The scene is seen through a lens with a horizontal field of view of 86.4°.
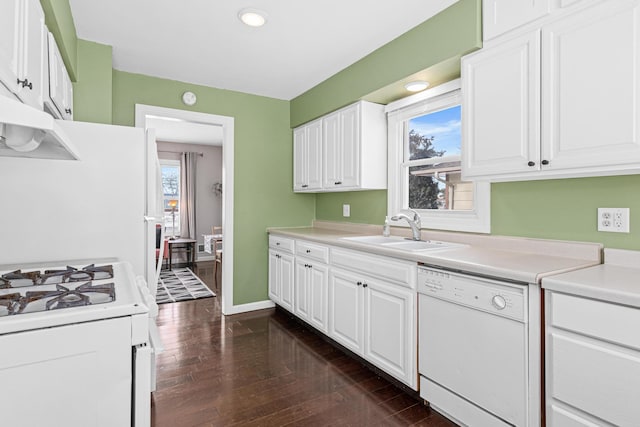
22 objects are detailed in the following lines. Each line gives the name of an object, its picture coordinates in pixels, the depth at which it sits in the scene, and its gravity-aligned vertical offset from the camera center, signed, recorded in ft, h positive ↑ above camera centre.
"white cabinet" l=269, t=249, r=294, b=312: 11.12 -2.21
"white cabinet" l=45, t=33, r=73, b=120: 6.03 +2.51
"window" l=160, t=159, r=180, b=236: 23.22 +1.38
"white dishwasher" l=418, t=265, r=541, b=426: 4.76 -2.11
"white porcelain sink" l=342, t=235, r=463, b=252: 7.96 -0.71
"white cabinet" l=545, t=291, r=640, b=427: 3.84 -1.79
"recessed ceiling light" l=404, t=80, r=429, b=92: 8.33 +3.22
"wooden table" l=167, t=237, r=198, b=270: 21.44 -2.14
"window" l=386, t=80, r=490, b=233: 8.01 +1.34
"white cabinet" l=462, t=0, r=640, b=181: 4.71 +1.85
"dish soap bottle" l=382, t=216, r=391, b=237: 9.75 -0.42
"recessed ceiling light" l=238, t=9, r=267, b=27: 7.26 +4.31
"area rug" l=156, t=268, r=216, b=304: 14.23 -3.43
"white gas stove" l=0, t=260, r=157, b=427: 3.09 -1.41
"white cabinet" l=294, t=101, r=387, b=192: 9.78 +1.99
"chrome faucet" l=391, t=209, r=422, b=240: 8.57 -0.22
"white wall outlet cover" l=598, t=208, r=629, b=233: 5.41 -0.08
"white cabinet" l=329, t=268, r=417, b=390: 6.66 -2.35
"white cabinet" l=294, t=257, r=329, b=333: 9.29 -2.26
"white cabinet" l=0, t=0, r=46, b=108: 3.87 +2.13
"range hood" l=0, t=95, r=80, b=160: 2.68 +0.82
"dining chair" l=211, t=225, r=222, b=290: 17.78 -1.93
